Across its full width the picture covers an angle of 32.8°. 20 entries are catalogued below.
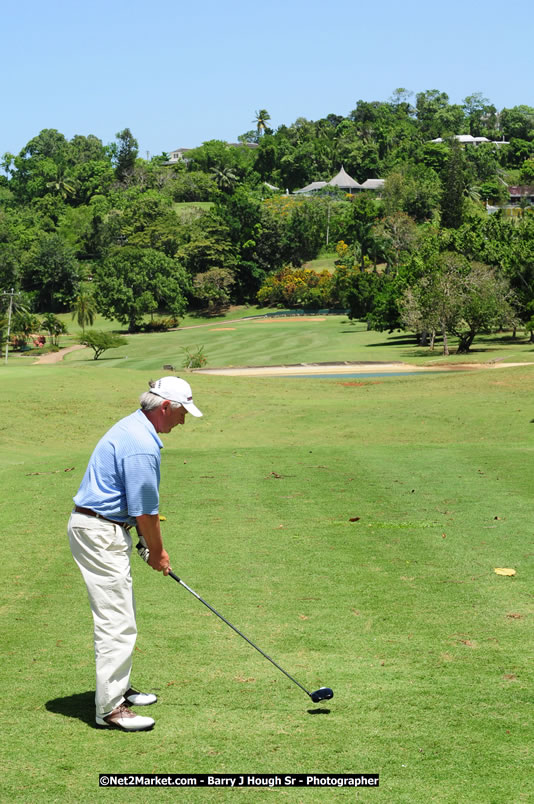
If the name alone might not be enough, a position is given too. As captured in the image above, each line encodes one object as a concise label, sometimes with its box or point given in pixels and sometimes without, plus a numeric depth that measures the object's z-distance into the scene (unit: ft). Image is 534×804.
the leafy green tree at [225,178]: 633.20
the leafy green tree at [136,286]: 381.60
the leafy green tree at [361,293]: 330.54
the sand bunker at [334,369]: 183.04
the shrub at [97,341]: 290.35
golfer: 22.38
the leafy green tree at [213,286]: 437.99
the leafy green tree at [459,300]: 209.67
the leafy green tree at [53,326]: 353.72
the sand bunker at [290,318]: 393.02
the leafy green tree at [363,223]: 422.82
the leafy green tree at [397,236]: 388.86
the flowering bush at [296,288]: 422.82
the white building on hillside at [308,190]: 630.82
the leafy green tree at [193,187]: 635.25
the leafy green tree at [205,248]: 454.81
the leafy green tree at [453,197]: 497.87
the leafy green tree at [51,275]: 467.52
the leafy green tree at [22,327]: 349.41
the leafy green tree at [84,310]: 403.91
